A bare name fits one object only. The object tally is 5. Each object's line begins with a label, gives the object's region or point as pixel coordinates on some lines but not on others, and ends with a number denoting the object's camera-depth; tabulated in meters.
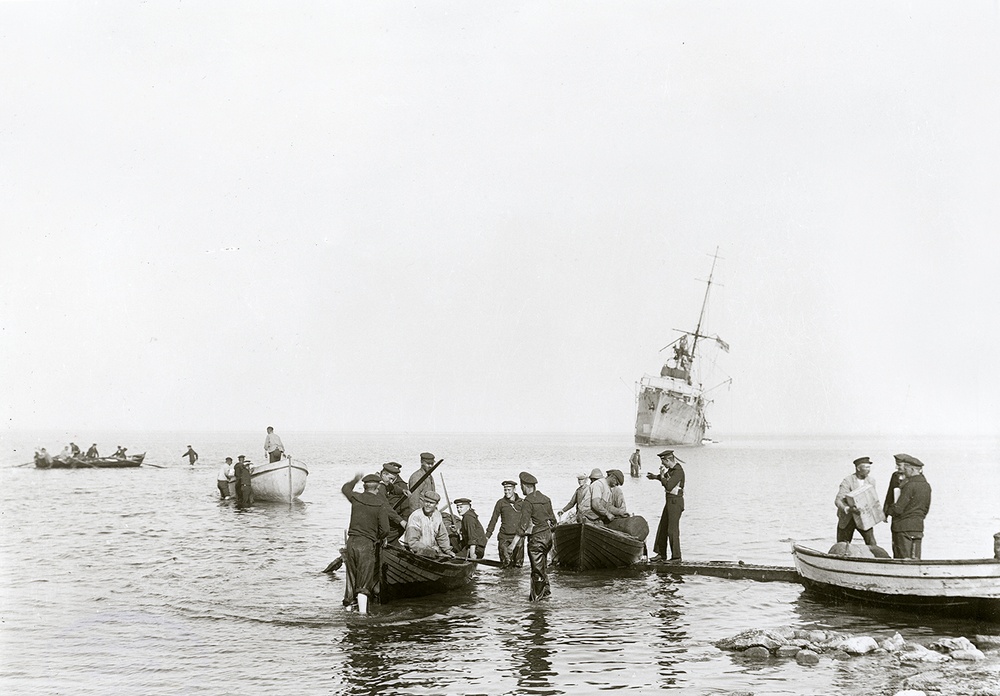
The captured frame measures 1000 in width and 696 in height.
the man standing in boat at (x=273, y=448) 38.50
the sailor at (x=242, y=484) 37.19
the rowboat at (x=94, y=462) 64.12
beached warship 112.31
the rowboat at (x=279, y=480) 37.16
